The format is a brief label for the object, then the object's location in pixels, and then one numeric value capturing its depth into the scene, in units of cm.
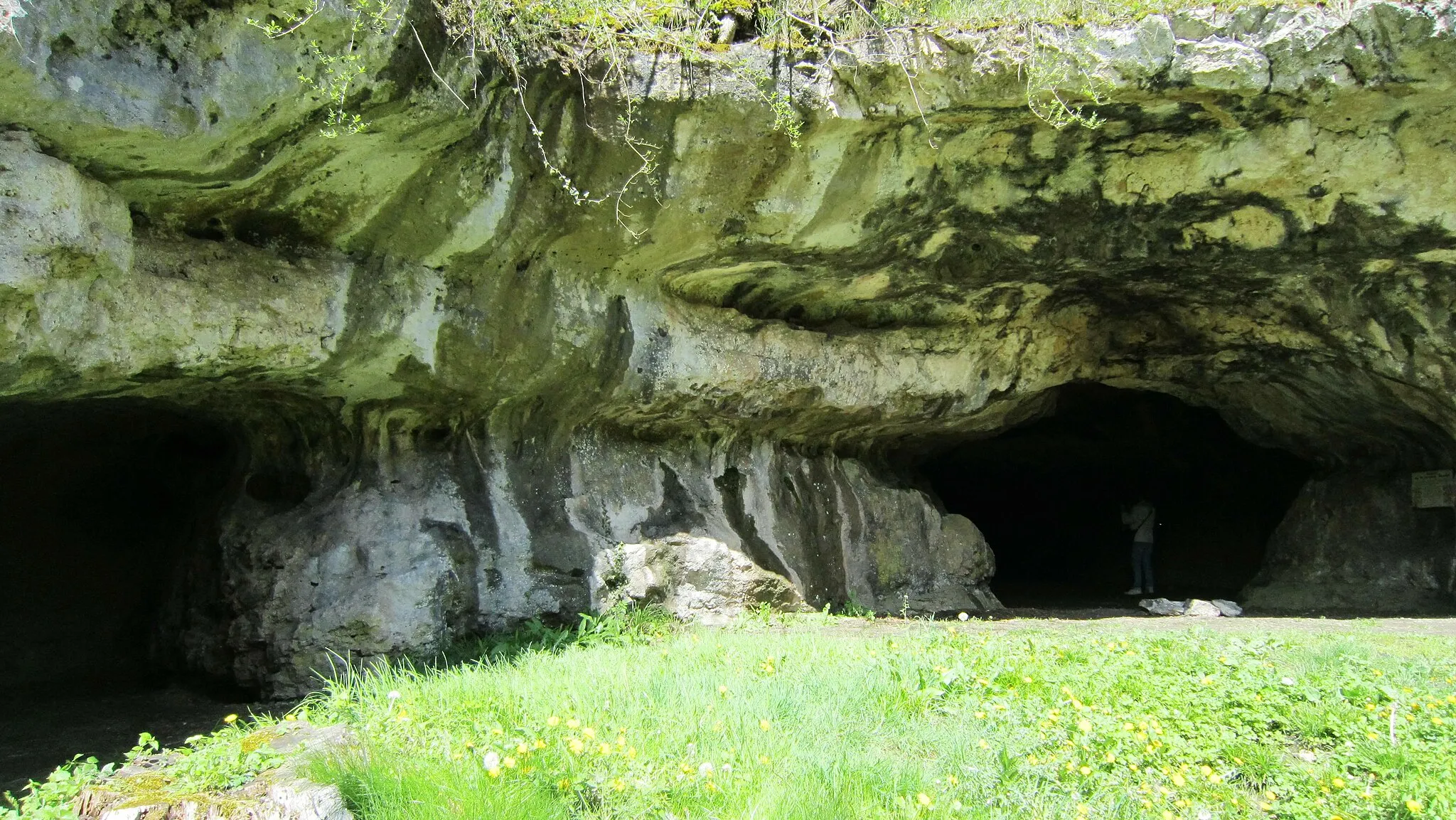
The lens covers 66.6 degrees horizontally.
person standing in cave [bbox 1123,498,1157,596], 1205
